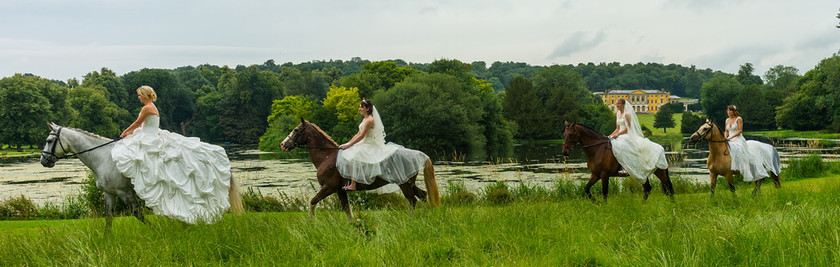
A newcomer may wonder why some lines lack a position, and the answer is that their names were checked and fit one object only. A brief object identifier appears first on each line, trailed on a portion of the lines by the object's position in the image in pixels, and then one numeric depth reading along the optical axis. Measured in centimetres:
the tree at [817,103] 6038
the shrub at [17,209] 1240
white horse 796
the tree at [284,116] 5541
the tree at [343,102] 5328
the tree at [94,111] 6009
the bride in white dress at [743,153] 1172
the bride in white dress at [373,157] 888
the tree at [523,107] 6906
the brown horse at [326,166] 892
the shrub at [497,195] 1279
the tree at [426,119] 4322
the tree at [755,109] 8225
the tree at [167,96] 7675
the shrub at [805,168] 1764
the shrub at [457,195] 1243
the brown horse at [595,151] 1082
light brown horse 1143
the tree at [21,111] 5075
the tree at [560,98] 6975
